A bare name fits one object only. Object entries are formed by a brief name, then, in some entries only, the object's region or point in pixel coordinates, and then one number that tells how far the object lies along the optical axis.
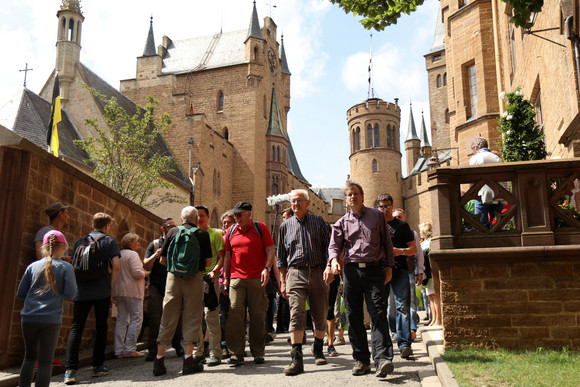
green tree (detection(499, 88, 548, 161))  11.27
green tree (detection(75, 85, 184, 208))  25.58
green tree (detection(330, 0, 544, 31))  6.59
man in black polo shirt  6.73
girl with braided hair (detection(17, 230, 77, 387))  4.98
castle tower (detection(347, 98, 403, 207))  63.59
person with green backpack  6.26
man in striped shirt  6.12
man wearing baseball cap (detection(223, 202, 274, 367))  6.60
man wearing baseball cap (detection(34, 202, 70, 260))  6.24
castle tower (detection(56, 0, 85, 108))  32.38
